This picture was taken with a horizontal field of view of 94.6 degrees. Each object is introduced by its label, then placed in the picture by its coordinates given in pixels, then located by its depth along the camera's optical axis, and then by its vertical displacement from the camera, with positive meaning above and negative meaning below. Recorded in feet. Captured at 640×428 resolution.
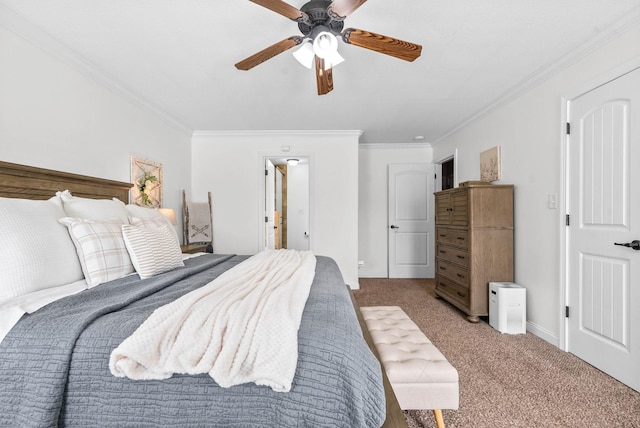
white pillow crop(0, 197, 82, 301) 4.18 -0.57
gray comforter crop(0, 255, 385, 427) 2.88 -1.77
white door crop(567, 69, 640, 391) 6.30 -0.38
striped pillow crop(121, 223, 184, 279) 5.71 -0.75
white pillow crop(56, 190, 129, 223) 5.98 +0.08
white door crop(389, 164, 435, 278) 17.15 -0.48
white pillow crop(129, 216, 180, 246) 6.56 -0.22
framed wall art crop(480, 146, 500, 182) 11.09 +1.84
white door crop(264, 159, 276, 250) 15.40 +0.51
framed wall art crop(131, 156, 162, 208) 10.42 +1.12
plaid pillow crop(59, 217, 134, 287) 5.16 -0.67
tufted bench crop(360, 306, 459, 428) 4.59 -2.59
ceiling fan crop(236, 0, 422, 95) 5.18 +3.47
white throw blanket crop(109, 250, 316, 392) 2.82 -1.31
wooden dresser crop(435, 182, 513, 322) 10.12 -1.03
